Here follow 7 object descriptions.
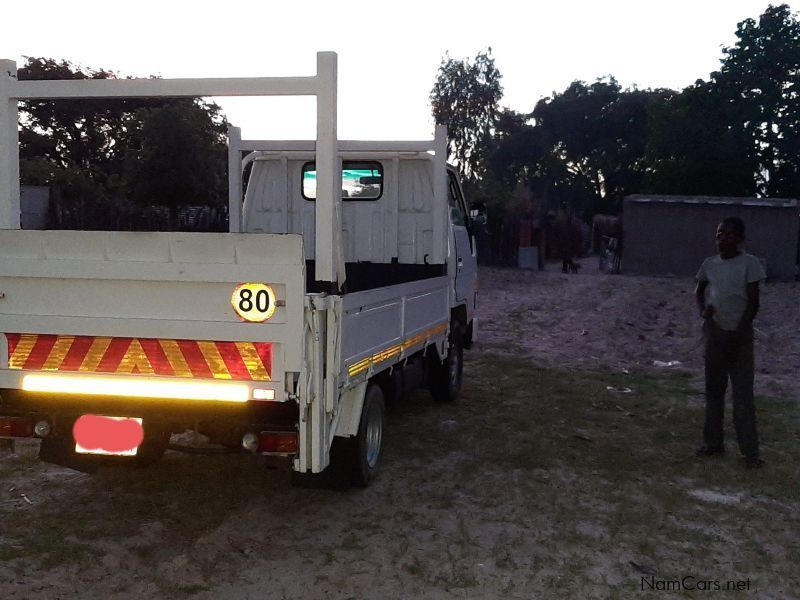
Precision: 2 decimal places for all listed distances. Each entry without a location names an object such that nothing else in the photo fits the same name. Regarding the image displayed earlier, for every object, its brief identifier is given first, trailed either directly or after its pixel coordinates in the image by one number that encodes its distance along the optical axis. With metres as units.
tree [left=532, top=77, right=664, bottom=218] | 51.25
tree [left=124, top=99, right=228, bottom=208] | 25.30
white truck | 4.00
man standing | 5.70
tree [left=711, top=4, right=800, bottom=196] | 33.53
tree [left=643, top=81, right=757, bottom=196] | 33.09
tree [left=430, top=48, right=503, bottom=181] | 47.00
